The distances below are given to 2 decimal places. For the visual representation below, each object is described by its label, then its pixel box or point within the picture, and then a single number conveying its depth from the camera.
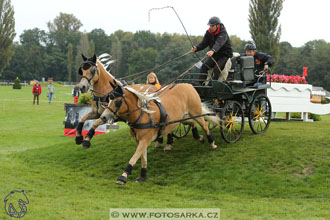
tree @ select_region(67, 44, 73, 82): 89.88
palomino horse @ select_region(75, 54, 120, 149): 7.68
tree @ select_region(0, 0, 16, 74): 61.47
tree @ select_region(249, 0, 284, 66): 34.00
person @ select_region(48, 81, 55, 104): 33.33
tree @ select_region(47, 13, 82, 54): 108.06
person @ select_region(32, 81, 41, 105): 32.01
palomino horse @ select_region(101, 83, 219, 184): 7.54
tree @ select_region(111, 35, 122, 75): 93.38
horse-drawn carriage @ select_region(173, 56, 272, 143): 9.80
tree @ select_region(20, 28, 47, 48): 113.62
